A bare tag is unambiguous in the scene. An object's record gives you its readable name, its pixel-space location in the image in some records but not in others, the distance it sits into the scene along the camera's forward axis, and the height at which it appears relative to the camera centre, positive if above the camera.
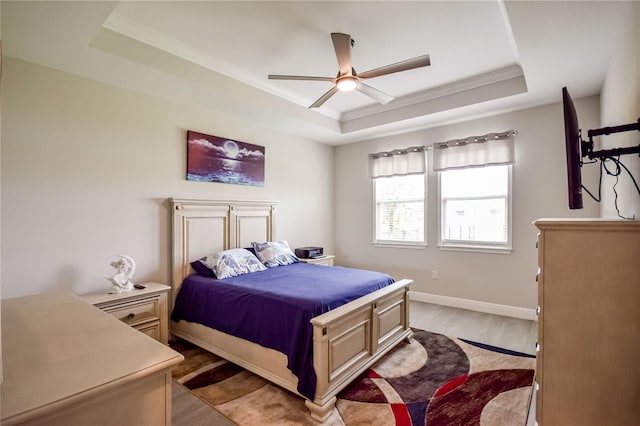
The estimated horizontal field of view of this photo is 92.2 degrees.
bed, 2.00 -0.84
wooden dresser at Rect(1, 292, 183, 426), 0.79 -0.46
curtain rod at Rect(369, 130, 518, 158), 3.74 +0.97
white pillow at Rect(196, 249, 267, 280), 3.02 -0.48
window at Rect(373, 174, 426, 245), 4.58 +0.09
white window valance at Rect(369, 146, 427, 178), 4.46 +0.81
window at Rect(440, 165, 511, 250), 3.85 +0.10
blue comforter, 2.05 -0.67
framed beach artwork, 3.41 +0.67
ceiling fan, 2.26 +1.15
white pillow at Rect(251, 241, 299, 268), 3.55 -0.45
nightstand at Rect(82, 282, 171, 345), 2.43 -0.75
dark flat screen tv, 1.56 +0.30
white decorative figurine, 2.59 -0.50
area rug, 1.94 -1.27
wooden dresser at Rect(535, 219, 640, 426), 1.35 -0.50
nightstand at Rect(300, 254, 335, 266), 4.25 -0.63
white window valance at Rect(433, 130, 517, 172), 3.74 +0.82
